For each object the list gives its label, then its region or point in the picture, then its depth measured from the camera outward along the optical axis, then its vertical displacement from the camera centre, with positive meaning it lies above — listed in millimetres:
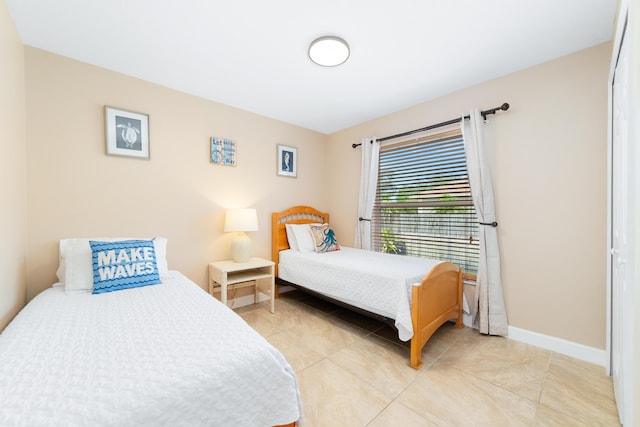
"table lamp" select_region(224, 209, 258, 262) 2850 -184
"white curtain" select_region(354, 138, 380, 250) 3445 +275
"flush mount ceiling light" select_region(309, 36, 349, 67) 1900 +1221
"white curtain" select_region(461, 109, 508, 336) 2363 -360
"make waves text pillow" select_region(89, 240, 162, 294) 1794 -398
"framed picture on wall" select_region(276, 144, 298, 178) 3514 +679
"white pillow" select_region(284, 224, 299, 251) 3342 -363
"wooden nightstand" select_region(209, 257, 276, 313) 2607 -721
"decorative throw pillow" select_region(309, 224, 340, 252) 3242 -370
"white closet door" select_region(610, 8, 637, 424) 1009 -119
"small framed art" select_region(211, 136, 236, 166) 2922 +675
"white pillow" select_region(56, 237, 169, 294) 1788 -392
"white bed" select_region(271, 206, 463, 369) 1966 -632
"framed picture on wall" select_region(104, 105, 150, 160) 2293 +712
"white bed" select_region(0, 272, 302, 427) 756 -553
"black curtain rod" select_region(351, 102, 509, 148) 2343 +903
